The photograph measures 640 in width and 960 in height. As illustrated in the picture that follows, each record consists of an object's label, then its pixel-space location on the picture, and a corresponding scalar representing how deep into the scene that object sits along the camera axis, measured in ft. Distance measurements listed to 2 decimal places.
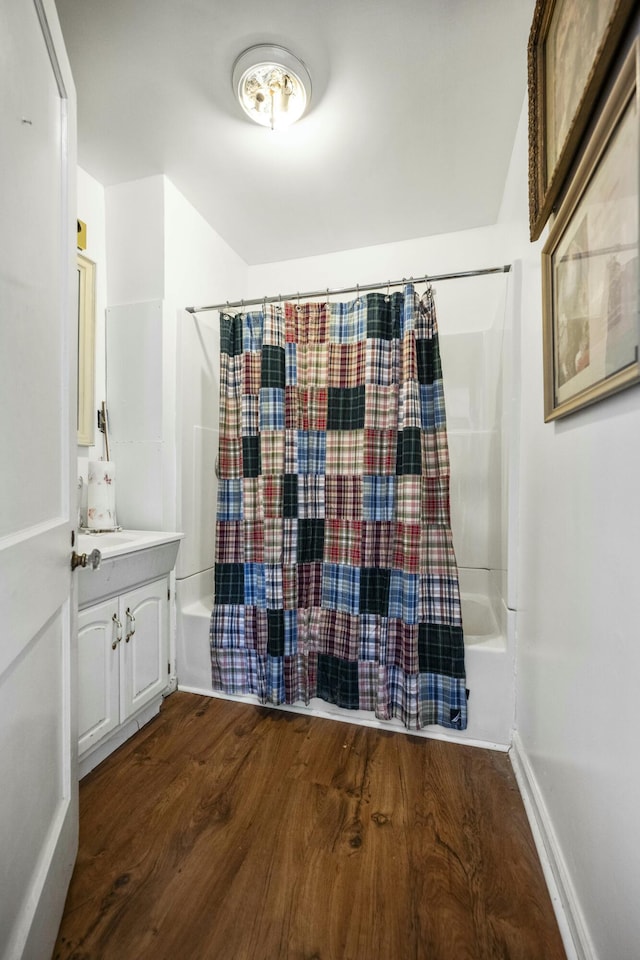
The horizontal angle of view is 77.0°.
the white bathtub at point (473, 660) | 5.24
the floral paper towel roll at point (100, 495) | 5.99
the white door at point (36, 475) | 2.23
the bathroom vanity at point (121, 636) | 4.67
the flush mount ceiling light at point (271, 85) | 4.50
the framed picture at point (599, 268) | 2.19
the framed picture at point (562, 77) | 2.45
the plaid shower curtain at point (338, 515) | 5.42
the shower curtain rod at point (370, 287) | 5.39
